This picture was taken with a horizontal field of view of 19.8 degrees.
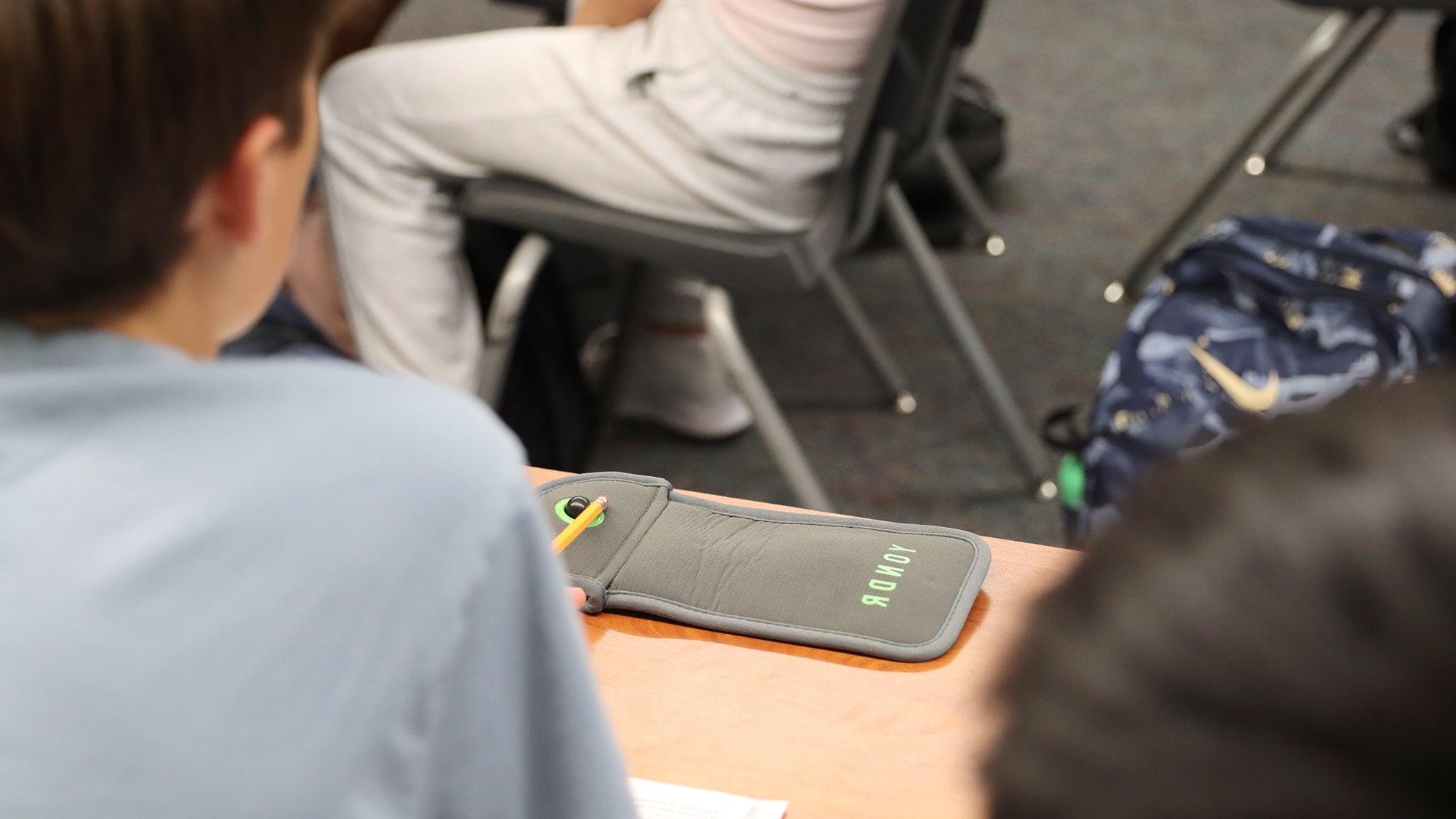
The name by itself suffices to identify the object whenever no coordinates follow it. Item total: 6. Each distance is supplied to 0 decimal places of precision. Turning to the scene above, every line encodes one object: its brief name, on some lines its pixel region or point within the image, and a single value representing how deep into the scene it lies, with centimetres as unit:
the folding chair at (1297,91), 410
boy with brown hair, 167
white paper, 263
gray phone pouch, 298
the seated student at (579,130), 347
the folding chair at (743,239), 350
